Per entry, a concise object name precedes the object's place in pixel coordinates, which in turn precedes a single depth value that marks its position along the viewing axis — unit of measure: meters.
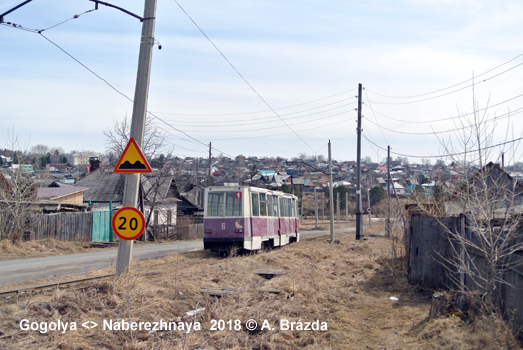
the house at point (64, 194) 32.12
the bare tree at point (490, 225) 6.26
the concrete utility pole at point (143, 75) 9.25
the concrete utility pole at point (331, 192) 27.71
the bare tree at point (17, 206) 22.44
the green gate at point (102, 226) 29.06
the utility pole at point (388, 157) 39.91
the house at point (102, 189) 37.44
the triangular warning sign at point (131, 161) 8.17
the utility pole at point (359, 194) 28.84
